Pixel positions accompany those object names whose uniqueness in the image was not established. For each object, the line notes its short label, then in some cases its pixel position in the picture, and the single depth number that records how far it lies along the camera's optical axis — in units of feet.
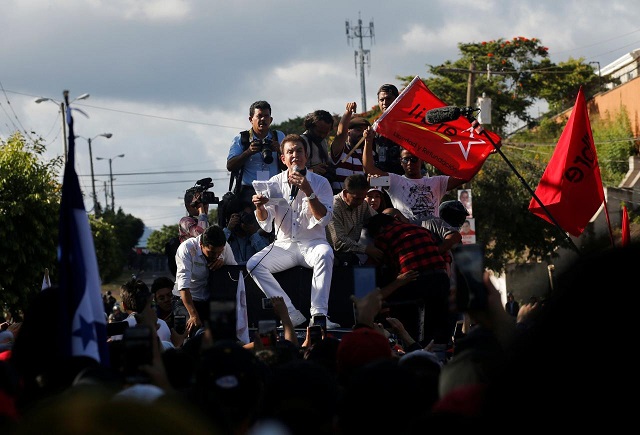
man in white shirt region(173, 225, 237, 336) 30.04
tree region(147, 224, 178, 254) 289.74
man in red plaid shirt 27.58
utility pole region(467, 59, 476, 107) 110.28
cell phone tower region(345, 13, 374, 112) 252.62
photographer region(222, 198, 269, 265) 34.32
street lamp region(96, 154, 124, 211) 294.72
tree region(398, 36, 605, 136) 165.17
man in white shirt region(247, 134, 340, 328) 29.27
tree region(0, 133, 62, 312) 79.66
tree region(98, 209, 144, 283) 263.08
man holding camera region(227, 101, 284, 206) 34.04
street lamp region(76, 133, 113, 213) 217.38
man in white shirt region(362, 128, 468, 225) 32.04
